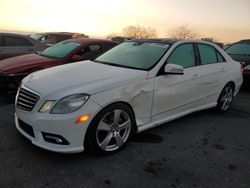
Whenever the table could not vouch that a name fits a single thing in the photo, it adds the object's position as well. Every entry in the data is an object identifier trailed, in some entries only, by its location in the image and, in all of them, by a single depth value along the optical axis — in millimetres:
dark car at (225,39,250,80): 5689
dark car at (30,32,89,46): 10263
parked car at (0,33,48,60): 5782
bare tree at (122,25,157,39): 46162
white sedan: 2294
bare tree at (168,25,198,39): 43919
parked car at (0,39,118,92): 3946
